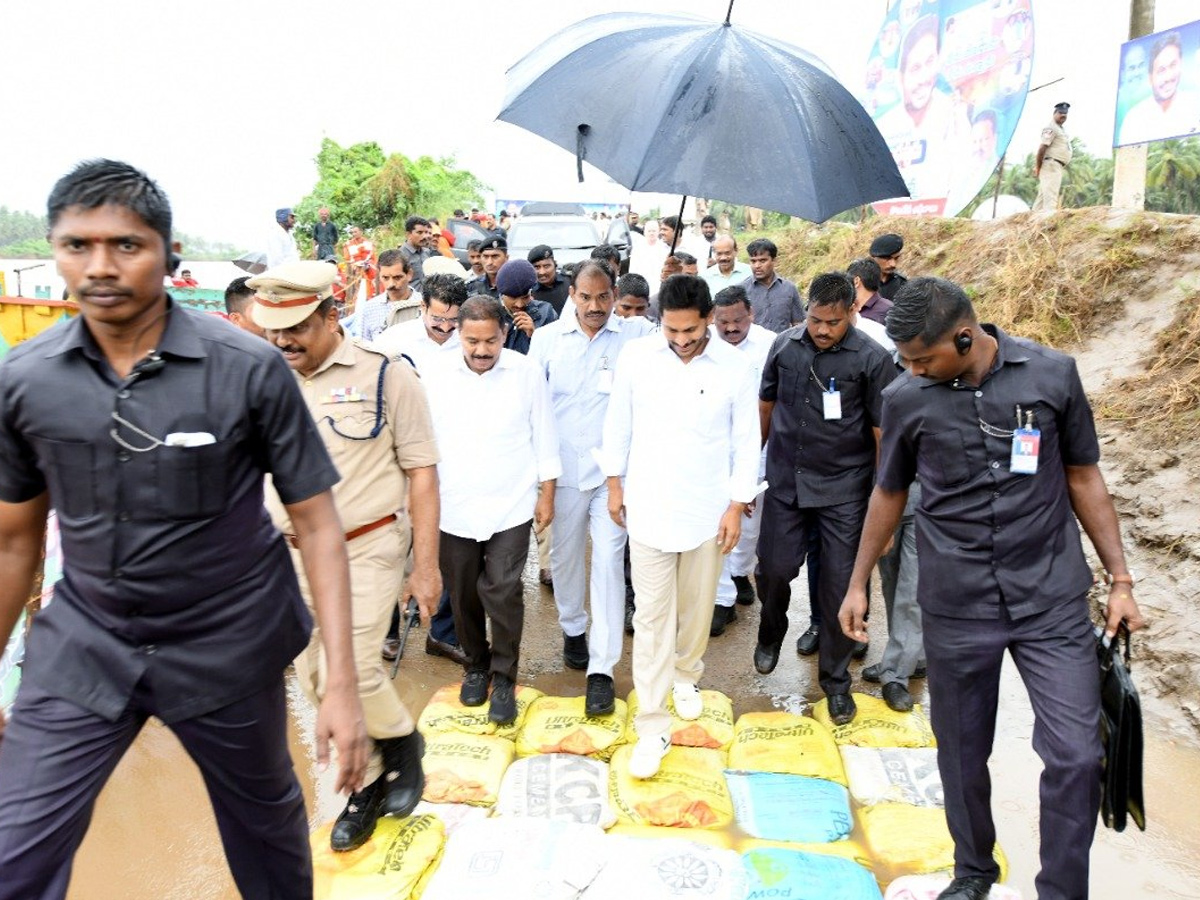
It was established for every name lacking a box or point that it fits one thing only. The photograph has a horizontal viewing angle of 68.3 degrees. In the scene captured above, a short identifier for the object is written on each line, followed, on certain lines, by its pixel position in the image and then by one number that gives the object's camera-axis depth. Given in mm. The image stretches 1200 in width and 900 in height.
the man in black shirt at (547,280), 6668
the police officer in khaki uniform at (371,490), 2955
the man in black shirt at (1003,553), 2572
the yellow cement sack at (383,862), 2814
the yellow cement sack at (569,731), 3695
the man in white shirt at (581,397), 4246
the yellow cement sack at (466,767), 3348
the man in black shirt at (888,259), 6265
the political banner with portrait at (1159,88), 7289
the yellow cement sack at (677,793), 3229
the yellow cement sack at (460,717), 3805
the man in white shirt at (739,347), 4922
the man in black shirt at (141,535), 1810
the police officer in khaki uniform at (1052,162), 10086
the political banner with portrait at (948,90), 9867
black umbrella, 3320
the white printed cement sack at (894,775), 3381
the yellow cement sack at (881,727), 3809
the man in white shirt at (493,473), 3842
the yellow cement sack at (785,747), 3553
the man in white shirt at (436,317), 4543
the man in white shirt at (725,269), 7258
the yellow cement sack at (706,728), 3771
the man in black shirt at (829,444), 4004
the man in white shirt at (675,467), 3535
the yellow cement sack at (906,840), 3014
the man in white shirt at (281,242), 11273
